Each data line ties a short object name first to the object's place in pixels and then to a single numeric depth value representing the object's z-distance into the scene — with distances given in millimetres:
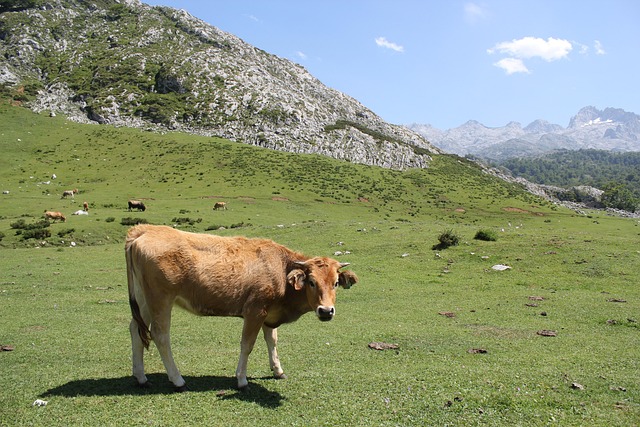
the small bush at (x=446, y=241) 29484
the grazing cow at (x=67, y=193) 57000
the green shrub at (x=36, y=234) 35250
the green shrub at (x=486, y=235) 30328
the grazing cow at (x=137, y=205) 49750
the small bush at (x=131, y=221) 41125
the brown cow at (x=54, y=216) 41531
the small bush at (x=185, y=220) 44812
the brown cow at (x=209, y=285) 8273
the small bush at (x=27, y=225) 37000
